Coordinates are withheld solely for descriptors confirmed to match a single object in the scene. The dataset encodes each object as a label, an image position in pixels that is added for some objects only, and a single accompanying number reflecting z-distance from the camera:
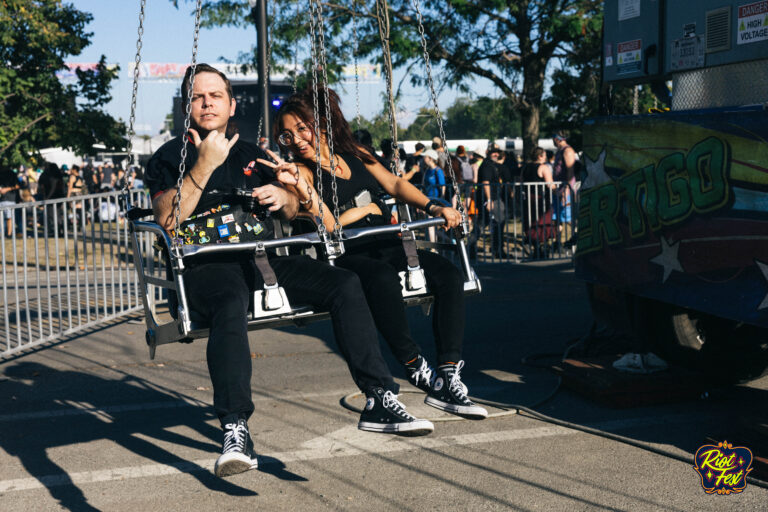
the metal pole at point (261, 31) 11.03
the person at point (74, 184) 24.76
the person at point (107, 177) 33.90
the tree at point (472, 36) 19.36
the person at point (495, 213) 13.23
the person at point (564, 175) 13.49
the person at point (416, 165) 16.40
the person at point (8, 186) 18.36
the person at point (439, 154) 15.34
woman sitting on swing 4.66
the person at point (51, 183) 18.23
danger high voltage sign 5.08
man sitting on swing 3.98
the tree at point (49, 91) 16.86
